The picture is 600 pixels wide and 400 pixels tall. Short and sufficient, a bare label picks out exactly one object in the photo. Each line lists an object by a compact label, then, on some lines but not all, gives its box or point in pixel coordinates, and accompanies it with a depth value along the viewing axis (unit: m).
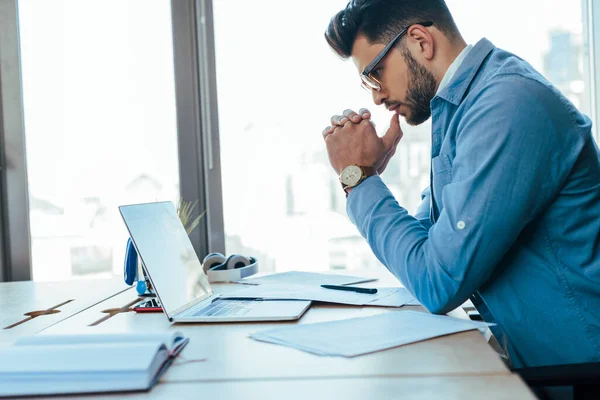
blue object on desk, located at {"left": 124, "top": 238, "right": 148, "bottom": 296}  1.69
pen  1.52
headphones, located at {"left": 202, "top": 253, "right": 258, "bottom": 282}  1.89
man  1.12
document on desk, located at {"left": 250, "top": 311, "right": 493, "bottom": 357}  0.99
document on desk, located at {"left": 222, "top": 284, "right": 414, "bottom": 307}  1.40
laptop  1.25
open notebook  0.82
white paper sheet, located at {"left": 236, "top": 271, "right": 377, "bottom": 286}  1.74
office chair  0.92
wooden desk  0.87
